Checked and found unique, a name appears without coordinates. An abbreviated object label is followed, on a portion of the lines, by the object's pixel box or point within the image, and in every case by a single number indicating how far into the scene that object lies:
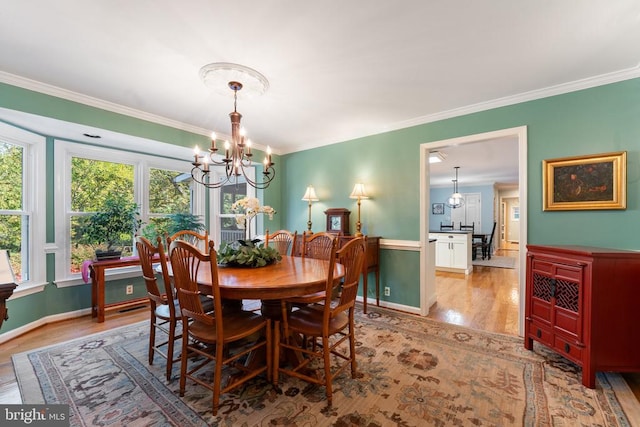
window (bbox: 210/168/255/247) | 4.71
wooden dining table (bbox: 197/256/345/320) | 1.66
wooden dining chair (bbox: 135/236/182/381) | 1.92
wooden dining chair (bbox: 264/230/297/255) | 3.31
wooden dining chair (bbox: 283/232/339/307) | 2.93
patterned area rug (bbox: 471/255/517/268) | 6.76
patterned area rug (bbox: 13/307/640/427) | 1.62
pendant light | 7.77
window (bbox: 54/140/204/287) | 3.23
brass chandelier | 2.27
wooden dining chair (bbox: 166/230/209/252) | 3.04
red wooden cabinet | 1.93
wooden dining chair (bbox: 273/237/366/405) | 1.75
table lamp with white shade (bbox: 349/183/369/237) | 3.68
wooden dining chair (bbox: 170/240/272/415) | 1.63
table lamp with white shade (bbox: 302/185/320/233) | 4.18
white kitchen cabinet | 5.78
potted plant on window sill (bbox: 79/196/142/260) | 3.23
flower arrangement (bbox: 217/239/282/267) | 2.28
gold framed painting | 2.31
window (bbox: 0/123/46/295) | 2.75
